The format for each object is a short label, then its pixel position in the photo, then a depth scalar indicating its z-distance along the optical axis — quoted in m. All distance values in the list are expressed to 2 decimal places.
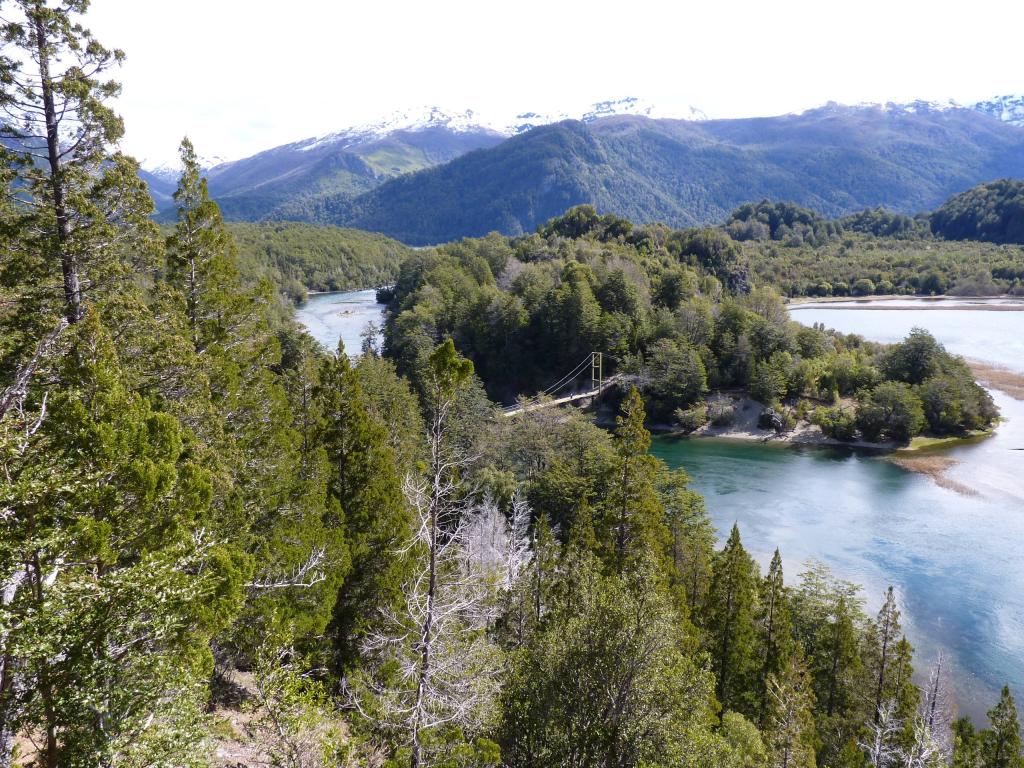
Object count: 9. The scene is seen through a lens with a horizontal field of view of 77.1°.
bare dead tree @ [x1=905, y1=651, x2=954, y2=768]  15.29
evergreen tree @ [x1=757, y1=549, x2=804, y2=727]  22.31
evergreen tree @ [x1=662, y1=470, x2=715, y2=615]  26.09
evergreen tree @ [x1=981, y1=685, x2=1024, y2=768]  18.41
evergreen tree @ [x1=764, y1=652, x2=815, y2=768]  15.16
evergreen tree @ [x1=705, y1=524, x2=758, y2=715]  22.32
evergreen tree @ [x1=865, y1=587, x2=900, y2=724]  21.83
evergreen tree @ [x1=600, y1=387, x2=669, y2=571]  22.88
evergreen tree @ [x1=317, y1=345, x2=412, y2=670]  18.80
